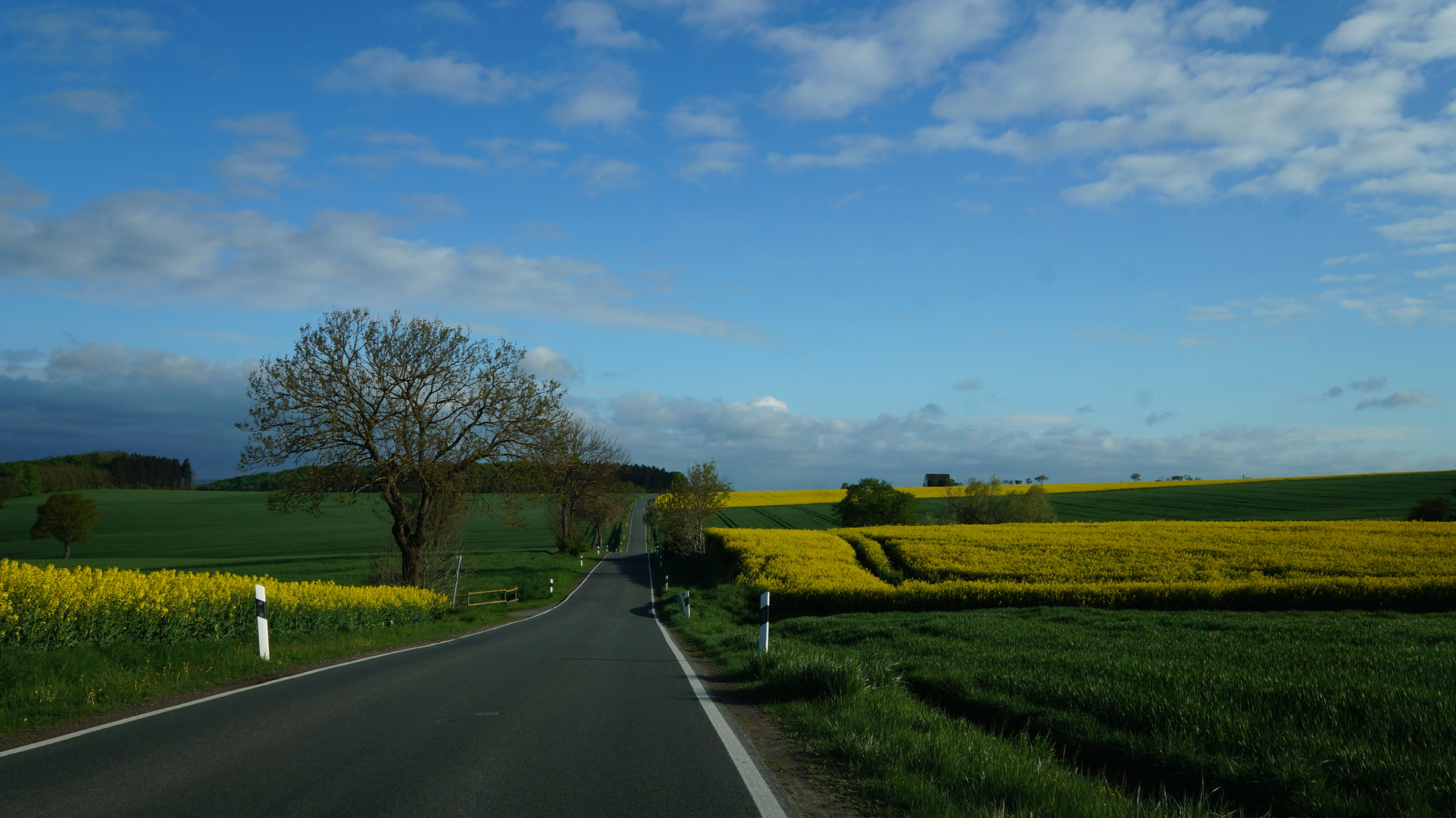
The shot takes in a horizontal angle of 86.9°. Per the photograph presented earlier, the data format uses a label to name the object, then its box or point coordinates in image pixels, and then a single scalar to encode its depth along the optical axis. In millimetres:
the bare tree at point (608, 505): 64312
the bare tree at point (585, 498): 61875
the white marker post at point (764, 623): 12195
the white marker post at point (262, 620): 11719
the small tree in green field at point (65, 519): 65938
